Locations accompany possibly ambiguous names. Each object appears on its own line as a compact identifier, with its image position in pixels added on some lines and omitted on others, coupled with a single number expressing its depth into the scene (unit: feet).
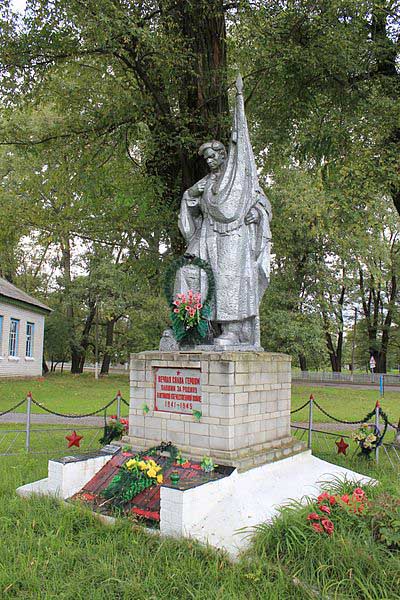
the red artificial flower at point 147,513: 16.02
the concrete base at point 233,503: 14.94
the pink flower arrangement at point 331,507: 14.31
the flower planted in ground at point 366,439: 26.09
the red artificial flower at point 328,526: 14.14
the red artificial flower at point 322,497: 15.93
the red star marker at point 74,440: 26.96
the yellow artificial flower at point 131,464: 17.83
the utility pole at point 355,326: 119.36
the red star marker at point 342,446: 27.96
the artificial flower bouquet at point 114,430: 23.95
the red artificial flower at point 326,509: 15.19
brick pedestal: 18.53
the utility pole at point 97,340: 90.05
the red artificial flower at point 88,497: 18.06
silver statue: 21.17
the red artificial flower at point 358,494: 15.78
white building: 76.18
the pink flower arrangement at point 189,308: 20.30
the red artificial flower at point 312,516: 14.67
